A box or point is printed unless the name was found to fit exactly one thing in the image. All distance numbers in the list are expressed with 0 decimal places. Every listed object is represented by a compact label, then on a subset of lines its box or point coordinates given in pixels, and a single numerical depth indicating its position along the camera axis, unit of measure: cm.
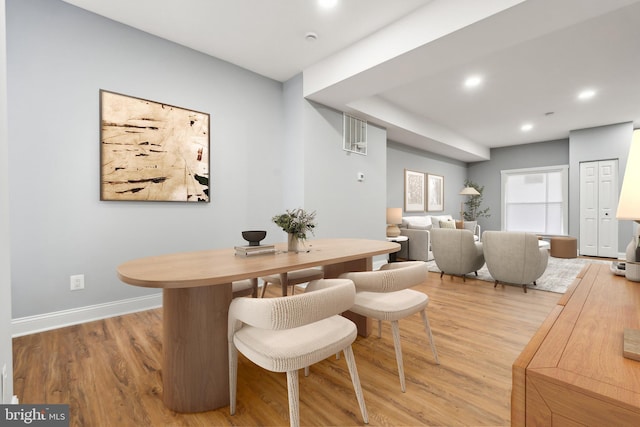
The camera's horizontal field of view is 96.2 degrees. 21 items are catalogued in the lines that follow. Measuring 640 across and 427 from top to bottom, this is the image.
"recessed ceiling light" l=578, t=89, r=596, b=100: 431
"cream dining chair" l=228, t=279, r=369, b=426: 112
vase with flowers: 203
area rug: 377
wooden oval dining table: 147
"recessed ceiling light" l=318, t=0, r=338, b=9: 249
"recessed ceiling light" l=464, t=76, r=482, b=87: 390
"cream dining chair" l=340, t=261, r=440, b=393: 157
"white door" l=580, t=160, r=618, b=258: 581
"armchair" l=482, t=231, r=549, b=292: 351
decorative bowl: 198
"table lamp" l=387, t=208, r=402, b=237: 535
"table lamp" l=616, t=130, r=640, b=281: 92
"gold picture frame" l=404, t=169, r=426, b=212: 657
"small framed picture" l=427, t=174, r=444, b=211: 725
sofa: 550
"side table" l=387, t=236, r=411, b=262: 538
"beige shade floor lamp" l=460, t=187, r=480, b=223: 702
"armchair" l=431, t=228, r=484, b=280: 404
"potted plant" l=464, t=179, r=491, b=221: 837
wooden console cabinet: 55
